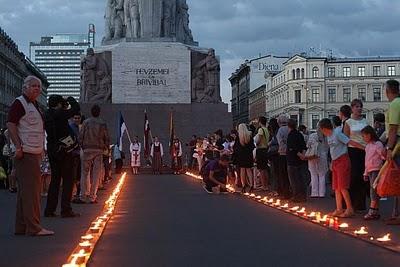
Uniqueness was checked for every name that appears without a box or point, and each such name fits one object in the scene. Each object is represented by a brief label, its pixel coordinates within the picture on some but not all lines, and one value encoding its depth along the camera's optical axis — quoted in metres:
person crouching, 19.36
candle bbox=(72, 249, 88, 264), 7.54
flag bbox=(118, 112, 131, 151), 29.08
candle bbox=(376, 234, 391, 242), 9.28
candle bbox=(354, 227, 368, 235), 10.04
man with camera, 12.38
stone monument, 38.22
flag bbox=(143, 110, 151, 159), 32.69
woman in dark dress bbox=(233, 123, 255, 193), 19.45
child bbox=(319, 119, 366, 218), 12.59
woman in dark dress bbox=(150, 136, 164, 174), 32.08
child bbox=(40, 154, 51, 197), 17.61
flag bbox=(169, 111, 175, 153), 32.92
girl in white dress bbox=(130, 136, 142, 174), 32.19
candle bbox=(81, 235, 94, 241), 9.45
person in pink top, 12.34
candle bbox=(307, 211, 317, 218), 12.45
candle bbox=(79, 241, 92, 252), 8.62
